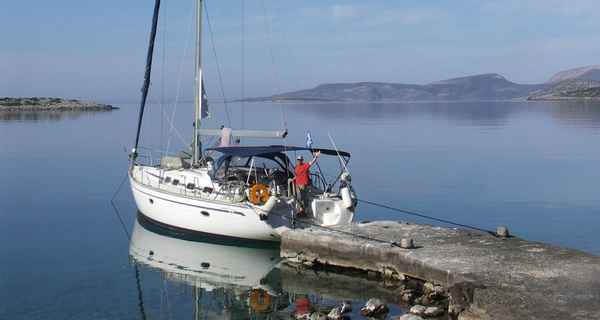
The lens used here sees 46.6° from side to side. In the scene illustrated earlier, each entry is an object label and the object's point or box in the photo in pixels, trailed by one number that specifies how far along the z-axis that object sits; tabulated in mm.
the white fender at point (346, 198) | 19470
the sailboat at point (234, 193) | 19328
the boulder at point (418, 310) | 13781
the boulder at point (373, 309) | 14281
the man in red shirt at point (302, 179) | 19703
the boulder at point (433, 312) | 13664
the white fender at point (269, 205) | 18766
